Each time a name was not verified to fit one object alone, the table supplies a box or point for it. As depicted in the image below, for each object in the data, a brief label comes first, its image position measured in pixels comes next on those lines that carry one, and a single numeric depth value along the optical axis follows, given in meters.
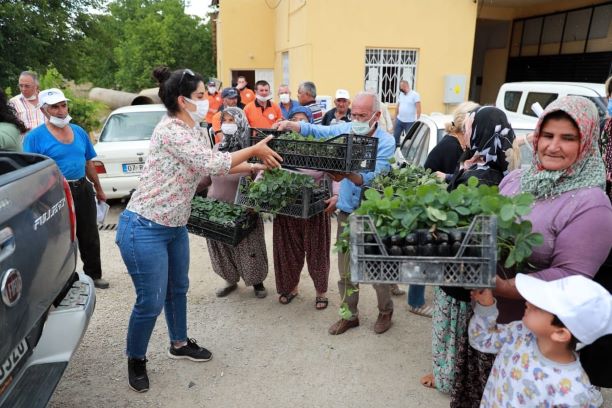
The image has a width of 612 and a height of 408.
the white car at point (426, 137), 5.03
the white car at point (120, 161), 7.10
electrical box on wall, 11.67
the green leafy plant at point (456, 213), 1.75
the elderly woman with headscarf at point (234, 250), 4.26
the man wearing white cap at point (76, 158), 4.29
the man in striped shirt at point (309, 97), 8.24
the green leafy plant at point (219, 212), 3.94
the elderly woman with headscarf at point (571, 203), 1.87
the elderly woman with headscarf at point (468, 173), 2.77
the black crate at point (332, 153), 2.94
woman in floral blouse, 2.81
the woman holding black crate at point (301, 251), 4.20
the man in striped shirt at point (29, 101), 6.59
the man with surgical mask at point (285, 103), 8.86
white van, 7.24
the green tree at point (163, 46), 28.91
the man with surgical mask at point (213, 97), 10.28
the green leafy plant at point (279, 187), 3.46
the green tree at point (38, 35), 15.22
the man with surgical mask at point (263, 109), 7.91
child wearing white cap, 1.66
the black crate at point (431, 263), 1.71
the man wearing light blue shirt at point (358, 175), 3.64
